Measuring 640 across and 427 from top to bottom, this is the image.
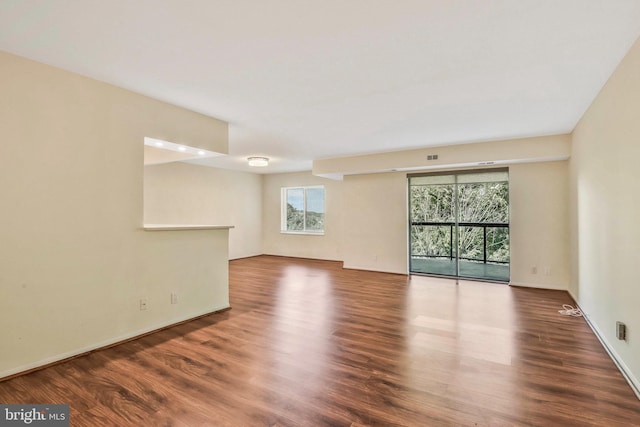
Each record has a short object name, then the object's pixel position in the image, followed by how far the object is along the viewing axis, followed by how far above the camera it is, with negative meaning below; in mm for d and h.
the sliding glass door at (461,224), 5742 -104
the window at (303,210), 8625 +245
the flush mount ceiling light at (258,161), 6414 +1191
